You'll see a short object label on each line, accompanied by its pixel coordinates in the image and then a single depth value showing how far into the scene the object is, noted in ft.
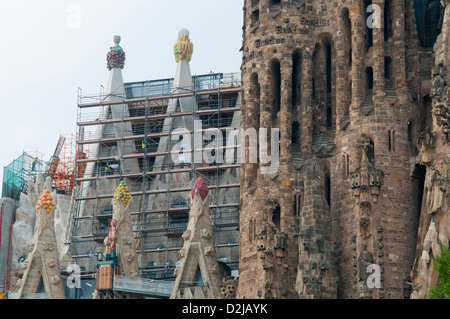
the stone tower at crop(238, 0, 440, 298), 170.50
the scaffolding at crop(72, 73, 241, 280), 228.84
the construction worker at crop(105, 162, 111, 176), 240.42
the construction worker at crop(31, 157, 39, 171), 276.21
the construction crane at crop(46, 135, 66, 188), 276.00
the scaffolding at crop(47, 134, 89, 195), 272.72
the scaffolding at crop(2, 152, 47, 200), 273.95
